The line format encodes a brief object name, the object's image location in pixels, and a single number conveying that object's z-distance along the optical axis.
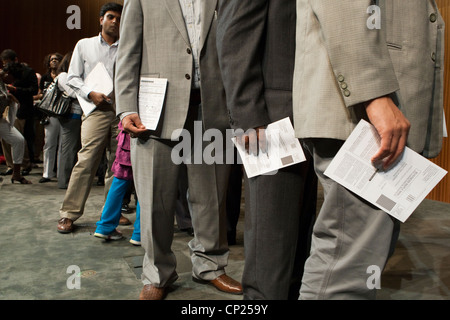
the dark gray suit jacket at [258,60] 1.20
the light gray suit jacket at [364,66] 0.87
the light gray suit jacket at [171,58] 1.64
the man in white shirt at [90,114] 2.69
